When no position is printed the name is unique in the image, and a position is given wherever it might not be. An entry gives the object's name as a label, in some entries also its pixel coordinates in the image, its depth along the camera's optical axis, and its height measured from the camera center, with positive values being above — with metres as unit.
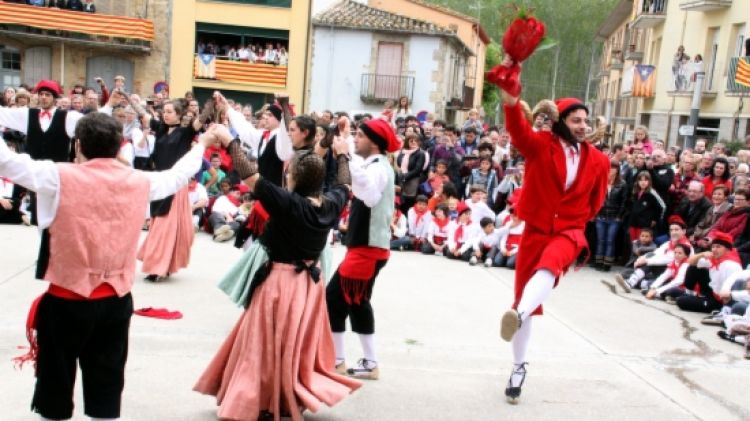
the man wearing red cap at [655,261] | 9.55 -1.58
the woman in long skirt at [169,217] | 7.16 -1.17
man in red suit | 4.66 -0.43
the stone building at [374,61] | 27.23 +1.78
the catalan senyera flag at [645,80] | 27.30 +1.89
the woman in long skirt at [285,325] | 4.00 -1.15
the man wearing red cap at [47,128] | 7.05 -0.39
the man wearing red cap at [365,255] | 5.06 -0.95
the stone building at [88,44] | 26.25 +1.50
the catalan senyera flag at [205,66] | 27.44 +1.11
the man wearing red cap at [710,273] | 8.34 -1.46
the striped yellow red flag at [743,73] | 17.02 +1.50
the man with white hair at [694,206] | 10.23 -0.90
